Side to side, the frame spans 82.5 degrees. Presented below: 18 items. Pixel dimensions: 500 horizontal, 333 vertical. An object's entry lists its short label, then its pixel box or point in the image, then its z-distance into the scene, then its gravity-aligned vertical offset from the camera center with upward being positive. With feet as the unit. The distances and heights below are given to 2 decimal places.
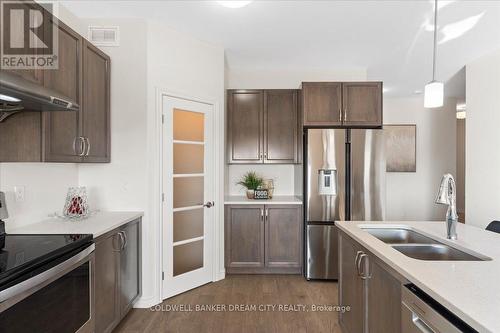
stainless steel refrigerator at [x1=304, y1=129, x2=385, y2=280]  11.03 -0.62
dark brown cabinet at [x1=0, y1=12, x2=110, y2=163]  5.99 +1.09
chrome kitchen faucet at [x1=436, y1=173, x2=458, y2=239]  5.38 -0.64
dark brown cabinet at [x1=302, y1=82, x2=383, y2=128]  11.74 +2.47
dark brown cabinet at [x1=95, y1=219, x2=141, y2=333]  6.60 -2.85
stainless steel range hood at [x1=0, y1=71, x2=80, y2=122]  4.23 +1.15
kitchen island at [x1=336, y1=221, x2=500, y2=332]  2.98 -1.50
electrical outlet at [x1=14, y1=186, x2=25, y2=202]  6.64 -0.67
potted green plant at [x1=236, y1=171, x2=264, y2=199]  12.84 -0.84
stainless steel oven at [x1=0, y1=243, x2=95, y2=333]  3.99 -2.19
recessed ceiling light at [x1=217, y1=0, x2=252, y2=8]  7.71 +4.41
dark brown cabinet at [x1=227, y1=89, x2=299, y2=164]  12.63 +1.90
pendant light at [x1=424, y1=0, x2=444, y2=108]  6.83 +1.73
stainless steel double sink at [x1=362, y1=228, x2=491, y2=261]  5.39 -1.69
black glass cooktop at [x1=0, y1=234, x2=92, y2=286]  4.10 -1.46
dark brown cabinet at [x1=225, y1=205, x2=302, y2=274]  11.66 -2.96
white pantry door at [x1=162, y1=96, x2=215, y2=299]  9.54 -1.03
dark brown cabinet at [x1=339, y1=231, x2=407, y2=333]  4.58 -2.44
